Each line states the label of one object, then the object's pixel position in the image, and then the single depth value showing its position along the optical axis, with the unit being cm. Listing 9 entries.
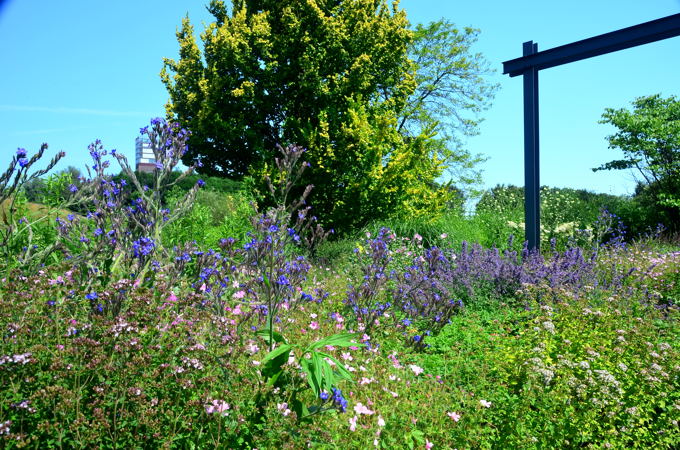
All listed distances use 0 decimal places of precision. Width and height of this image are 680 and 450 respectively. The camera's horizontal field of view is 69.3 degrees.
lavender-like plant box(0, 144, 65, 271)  355
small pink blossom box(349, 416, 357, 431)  294
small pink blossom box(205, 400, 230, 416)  245
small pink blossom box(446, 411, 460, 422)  321
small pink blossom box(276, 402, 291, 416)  257
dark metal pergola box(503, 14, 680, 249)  858
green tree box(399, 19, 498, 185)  2208
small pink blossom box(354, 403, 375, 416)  305
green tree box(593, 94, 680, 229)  1906
